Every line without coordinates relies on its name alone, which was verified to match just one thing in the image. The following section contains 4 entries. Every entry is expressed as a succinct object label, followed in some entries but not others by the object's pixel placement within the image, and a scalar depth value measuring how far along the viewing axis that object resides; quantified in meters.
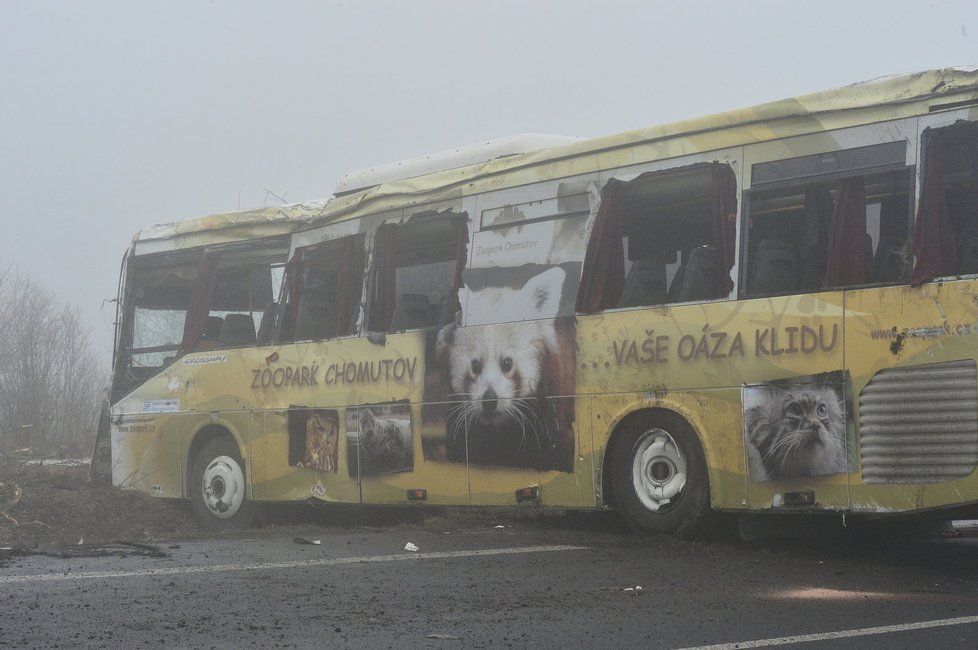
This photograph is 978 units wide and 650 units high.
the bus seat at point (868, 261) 8.59
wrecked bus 8.36
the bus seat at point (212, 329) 14.42
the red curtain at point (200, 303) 14.62
